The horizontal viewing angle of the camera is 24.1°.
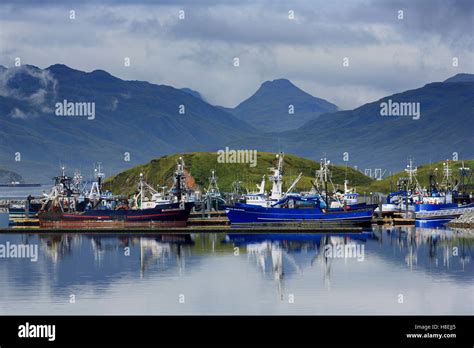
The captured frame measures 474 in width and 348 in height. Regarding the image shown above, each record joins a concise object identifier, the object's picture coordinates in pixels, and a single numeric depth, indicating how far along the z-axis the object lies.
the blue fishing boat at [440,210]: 188.62
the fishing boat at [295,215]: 167.12
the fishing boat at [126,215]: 170.96
